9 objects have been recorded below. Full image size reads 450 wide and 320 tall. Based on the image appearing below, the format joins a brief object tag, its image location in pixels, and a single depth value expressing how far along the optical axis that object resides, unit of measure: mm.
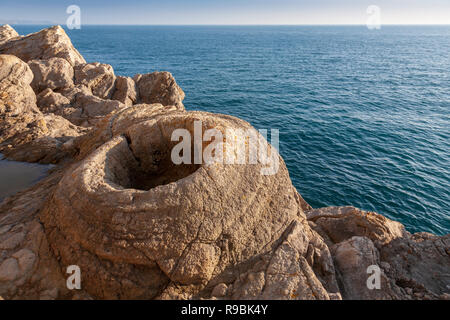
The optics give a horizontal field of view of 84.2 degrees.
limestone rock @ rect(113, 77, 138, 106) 22859
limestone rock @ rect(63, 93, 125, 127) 18203
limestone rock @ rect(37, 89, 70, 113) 18141
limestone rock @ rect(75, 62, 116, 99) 22125
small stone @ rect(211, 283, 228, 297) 6289
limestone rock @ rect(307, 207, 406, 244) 9062
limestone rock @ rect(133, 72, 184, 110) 24219
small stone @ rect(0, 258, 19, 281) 6172
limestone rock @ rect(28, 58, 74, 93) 19234
